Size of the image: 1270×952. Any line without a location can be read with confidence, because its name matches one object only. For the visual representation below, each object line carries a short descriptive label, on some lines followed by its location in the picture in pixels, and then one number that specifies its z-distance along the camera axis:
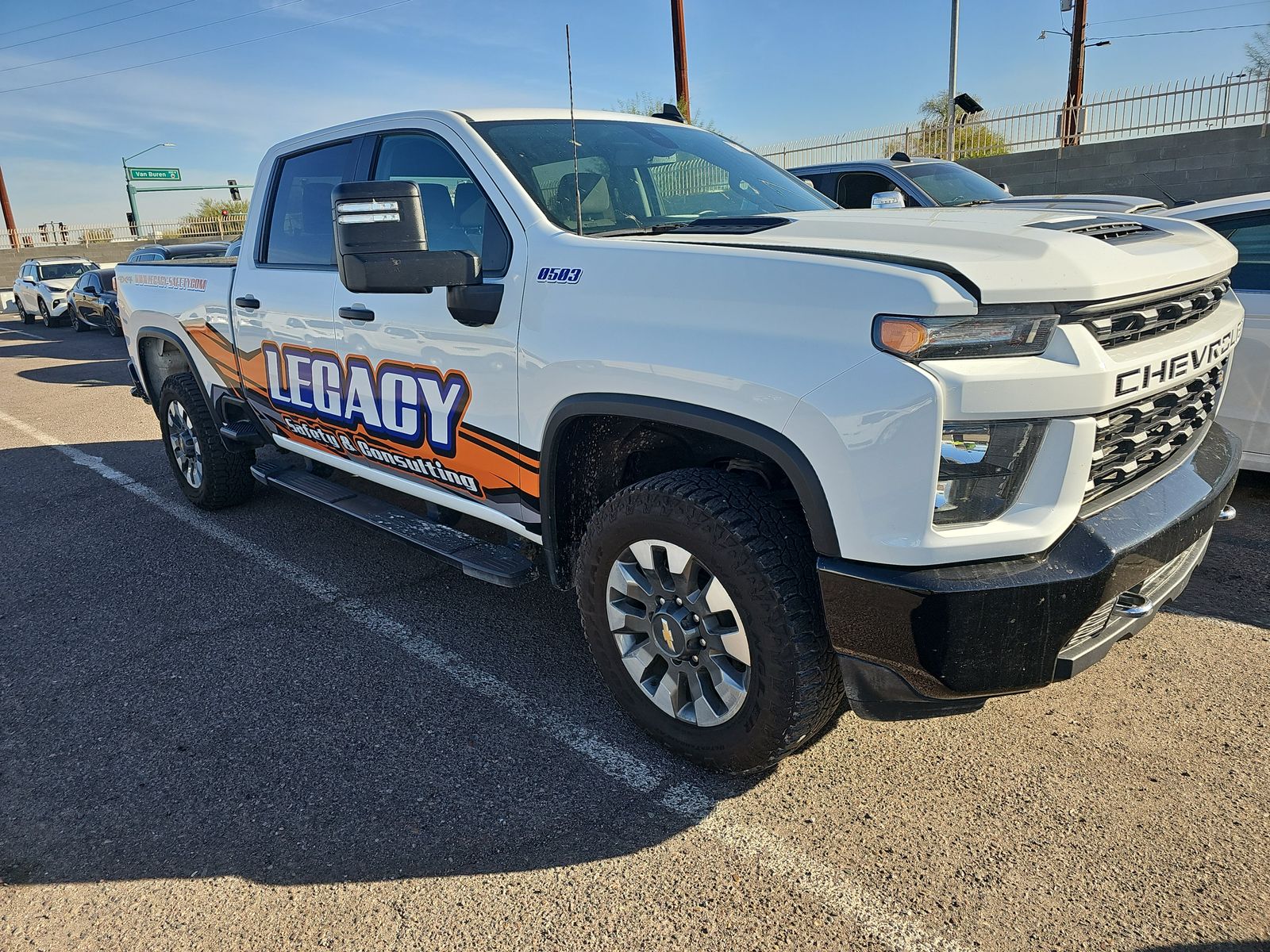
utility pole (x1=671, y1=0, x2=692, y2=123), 19.45
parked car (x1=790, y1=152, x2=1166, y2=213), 7.97
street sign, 49.47
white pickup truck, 2.08
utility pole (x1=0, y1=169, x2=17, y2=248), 46.56
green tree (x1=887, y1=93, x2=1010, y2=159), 15.74
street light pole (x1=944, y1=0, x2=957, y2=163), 15.23
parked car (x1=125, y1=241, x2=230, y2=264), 10.57
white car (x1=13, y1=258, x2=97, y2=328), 21.31
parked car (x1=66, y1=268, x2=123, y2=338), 16.91
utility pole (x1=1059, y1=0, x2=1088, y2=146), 20.89
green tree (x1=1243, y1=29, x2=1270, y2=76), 23.47
